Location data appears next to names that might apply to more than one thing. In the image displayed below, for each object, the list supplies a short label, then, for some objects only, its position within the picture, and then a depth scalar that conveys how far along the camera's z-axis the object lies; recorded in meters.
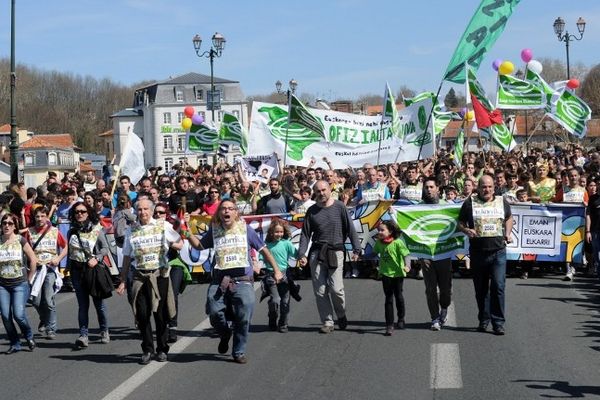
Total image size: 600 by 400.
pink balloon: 30.45
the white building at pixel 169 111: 124.06
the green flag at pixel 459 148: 25.33
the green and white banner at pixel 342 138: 20.73
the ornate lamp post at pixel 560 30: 36.12
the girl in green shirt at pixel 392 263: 11.28
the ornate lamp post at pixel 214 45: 33.84
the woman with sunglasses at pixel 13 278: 10.98
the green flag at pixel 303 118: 20.70
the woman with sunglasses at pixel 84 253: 11.13
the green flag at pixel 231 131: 27.88
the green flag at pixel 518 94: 25.06
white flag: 20.02
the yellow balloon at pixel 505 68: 25.44
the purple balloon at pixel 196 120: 29.55
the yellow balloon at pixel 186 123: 34.06
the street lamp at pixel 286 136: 20.30
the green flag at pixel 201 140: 29.67
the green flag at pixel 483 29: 17.36
